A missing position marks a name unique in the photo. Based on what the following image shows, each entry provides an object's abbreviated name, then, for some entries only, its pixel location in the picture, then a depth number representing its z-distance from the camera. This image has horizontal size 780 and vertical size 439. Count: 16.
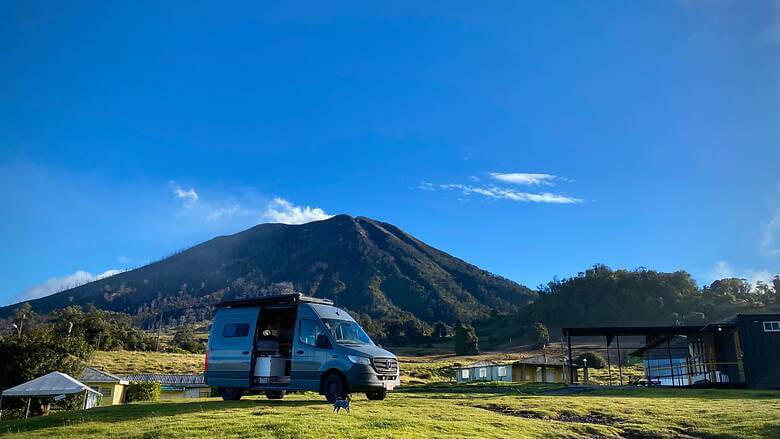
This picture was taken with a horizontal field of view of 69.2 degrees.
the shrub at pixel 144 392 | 26.70
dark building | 30.02
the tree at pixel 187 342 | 91.90
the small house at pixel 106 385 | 35.88
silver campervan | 14.31
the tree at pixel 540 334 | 99.38
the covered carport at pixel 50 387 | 20.32
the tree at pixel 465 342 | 93.56
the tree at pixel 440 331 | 114.68
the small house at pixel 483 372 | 53.22
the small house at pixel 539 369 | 53.00
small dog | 12.20
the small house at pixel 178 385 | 36.97
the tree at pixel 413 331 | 112.10
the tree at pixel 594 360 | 64.12
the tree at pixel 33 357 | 34.31
